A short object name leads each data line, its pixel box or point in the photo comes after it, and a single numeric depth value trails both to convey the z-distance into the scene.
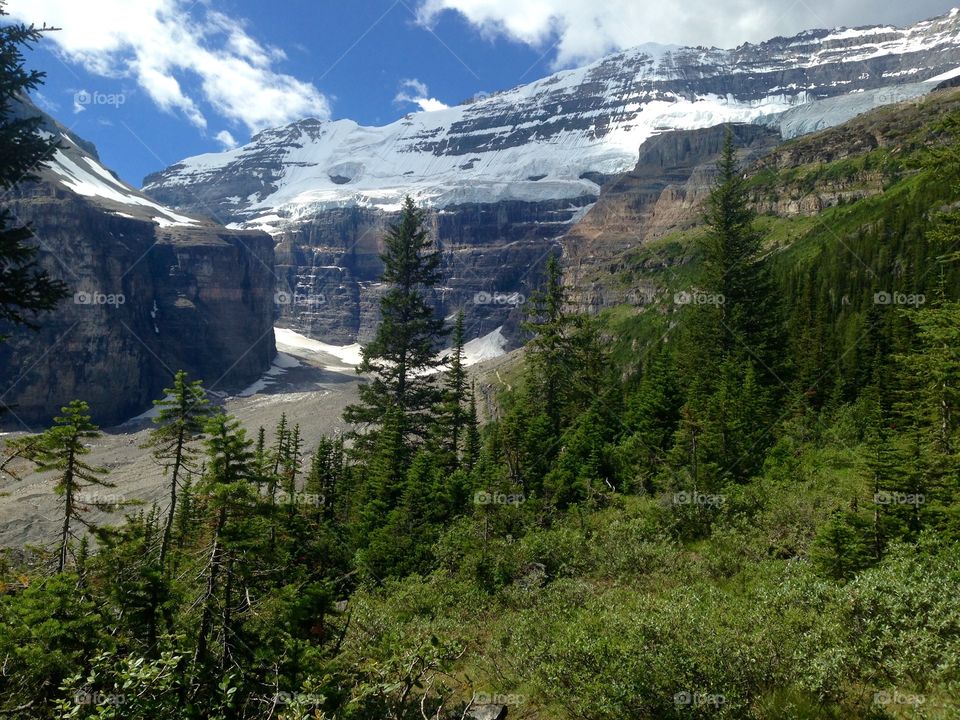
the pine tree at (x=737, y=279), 33.72
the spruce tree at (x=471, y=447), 31.57
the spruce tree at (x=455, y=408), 30.92
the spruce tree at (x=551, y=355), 30.91
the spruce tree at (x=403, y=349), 28.72
